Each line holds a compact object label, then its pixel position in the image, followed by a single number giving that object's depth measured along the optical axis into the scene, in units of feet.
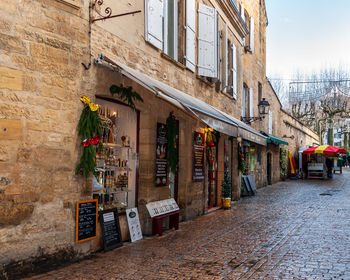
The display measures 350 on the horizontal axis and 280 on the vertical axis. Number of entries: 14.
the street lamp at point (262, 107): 47.29
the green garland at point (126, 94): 18.54
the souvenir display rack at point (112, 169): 18.75
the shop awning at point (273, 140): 53.82
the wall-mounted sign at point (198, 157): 28.58
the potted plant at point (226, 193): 33.53
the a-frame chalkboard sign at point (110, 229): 17.65
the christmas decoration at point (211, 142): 31.81
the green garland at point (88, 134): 16.16
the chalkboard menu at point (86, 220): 16.15
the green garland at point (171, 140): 23.77
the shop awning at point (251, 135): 28.98
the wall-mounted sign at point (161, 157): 22.84
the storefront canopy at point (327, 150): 67.36
